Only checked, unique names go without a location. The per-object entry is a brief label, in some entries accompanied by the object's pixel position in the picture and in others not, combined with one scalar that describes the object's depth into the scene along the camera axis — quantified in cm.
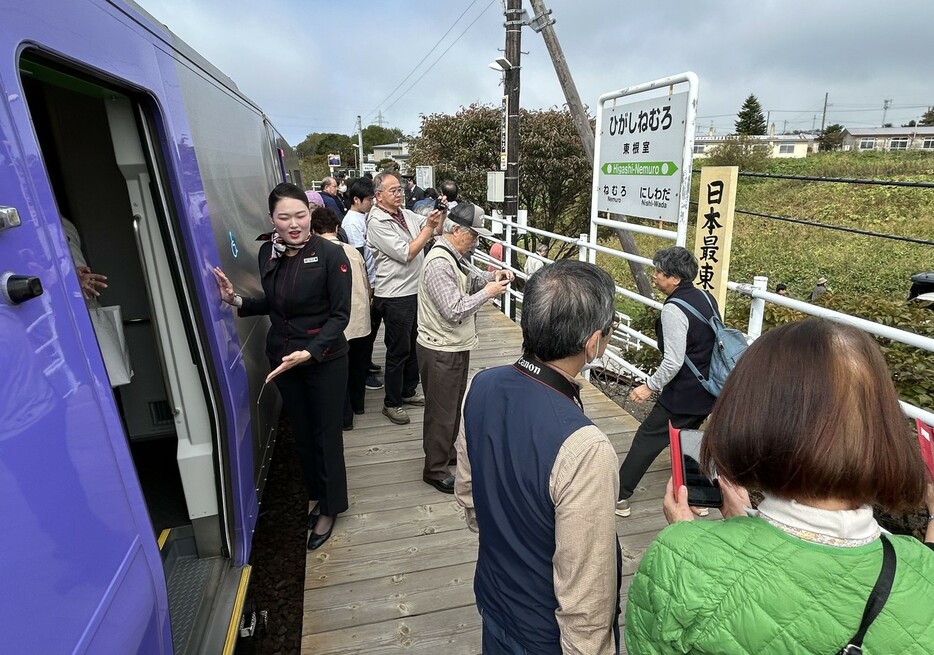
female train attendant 251
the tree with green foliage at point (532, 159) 1276
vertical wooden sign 309
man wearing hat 294
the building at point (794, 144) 6919
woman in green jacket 87
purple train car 104
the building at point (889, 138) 6075
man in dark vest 124
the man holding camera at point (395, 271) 381
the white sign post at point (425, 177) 1030
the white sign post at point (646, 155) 334
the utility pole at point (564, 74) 664
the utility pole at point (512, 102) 721
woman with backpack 271
